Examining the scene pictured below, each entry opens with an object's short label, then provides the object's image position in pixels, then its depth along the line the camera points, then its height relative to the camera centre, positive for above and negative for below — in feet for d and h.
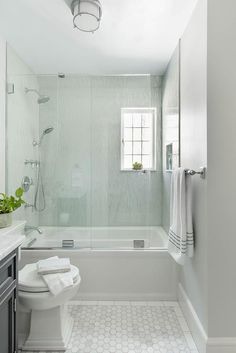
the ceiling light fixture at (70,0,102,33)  6.43 +4.10
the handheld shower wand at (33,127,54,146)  9.67 +1.62
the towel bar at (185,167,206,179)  5.79 +0.13
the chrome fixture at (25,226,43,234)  9.22 -1.82
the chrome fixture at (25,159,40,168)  9.62 +0.52
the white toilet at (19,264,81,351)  5.90 -3.18
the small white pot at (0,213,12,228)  6.62 -1.07
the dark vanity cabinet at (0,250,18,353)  4.38 -2.20
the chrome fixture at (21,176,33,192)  9.43 -0.21
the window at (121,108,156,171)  10.25 +1.52
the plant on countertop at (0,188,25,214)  6.73 -0.70
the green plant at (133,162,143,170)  9.94 +0.43
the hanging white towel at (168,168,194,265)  6.43 -1.09
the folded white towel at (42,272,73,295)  5.86 -2.36
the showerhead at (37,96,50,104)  9.63 +2.85
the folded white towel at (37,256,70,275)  6.19 -2.14
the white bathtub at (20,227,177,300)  8.34 -2.97
